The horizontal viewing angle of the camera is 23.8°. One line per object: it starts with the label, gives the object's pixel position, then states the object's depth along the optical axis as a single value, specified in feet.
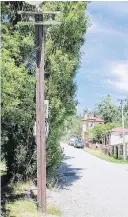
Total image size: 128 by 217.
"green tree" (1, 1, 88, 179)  34.31
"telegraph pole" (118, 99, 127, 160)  91.75
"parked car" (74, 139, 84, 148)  153.21
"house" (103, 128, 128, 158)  143.32
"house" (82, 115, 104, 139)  251.33
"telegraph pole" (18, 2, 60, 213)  26.58
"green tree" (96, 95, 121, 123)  240.29
